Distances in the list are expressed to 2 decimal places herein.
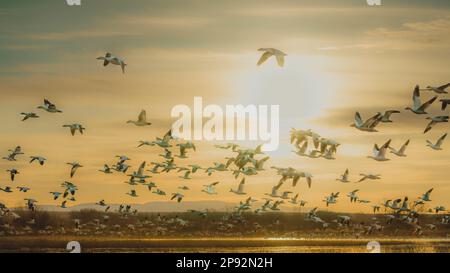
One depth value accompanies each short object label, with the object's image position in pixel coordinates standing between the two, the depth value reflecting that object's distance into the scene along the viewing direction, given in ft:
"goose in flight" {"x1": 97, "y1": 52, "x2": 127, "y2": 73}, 126.41
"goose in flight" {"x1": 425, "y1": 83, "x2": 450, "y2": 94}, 118.82
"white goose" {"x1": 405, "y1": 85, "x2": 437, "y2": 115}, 117.80
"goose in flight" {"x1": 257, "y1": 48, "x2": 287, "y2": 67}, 116.57
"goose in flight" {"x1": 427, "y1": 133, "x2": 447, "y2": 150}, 129.18
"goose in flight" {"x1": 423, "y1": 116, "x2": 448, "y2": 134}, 121.19
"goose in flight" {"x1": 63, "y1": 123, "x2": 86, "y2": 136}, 135.33
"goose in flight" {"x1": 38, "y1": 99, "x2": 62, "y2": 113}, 134.10
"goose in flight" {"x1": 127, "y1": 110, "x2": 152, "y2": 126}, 131.85
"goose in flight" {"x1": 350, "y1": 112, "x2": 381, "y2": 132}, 122.21
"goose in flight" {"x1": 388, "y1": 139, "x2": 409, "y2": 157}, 132.77
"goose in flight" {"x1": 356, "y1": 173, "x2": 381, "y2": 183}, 140.15
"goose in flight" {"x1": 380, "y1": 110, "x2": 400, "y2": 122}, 120.78
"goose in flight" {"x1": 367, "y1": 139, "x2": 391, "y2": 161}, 130.00
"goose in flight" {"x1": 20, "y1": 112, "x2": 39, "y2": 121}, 137.08
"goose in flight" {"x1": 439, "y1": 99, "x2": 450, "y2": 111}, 119.75
